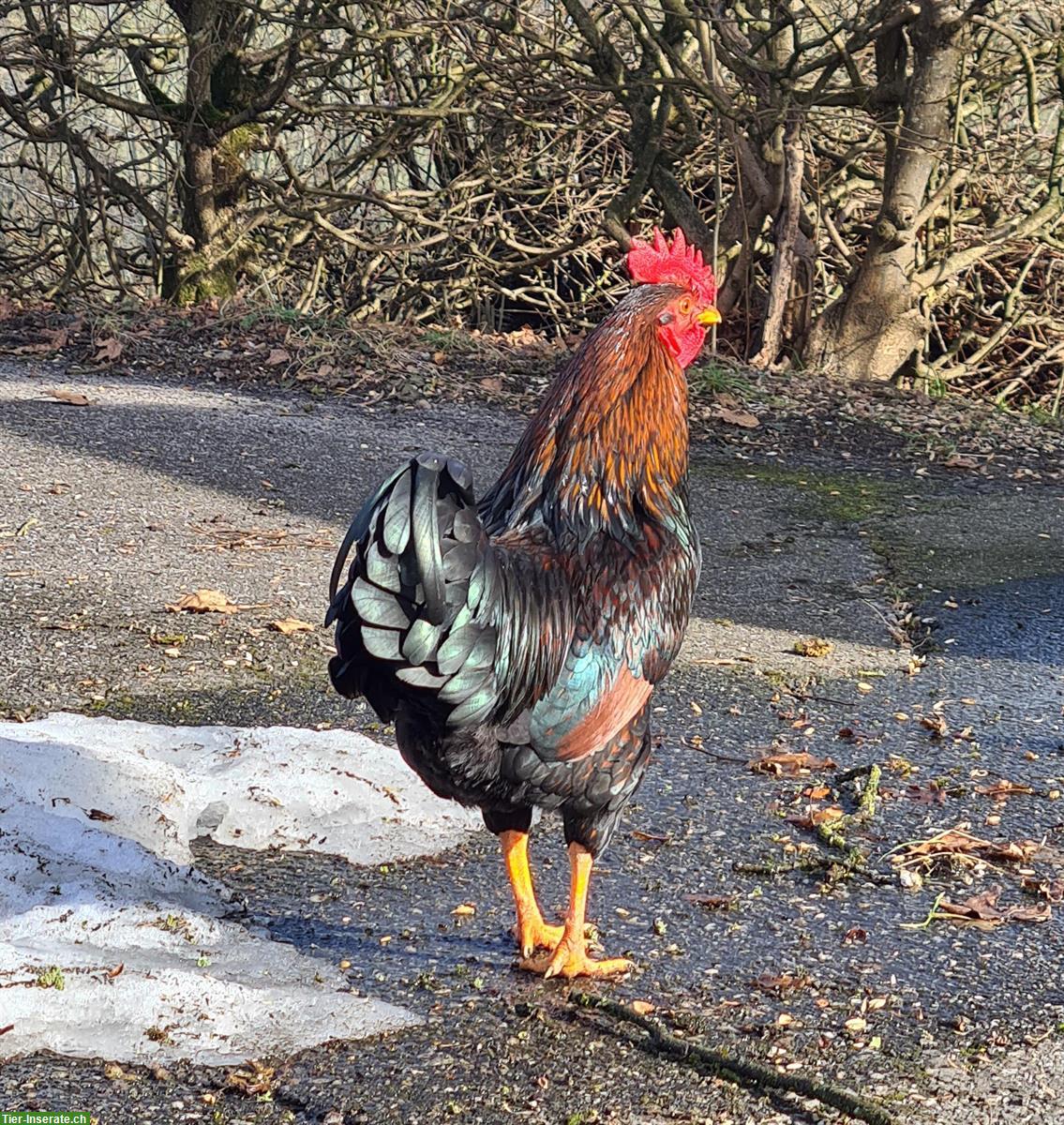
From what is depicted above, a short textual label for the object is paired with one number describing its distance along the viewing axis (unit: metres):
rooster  2.78
